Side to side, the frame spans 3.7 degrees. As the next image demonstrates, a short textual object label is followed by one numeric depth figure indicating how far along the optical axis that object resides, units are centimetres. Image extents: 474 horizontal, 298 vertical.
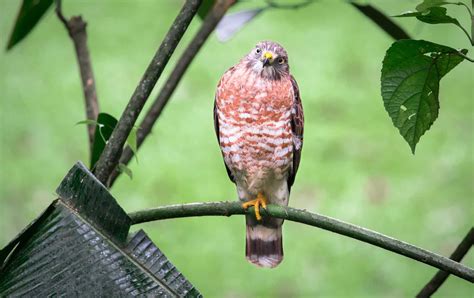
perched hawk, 1040
